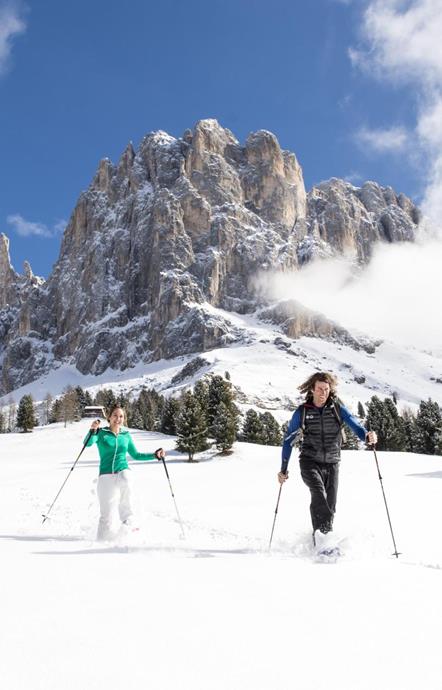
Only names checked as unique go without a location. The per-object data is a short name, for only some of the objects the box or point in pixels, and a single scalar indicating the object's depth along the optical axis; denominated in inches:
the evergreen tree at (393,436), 2277.3
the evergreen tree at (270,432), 2286.3
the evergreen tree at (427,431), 2085.4
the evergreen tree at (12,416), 4440.9
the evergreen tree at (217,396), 1649.9
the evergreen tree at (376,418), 2320.4
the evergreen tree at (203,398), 1638.3
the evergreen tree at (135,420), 3206.2
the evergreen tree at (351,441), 2256.9
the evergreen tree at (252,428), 2037.4
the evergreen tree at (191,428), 1480.1
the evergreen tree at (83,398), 3762.1
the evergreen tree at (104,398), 3737.7
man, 270.8
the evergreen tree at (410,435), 2351.6
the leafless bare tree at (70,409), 2778.1
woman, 310.2
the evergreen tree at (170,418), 2260.1
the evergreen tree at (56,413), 3331.0
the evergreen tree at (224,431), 1512.1
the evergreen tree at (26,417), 2459.4
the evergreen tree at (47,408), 4596.5
